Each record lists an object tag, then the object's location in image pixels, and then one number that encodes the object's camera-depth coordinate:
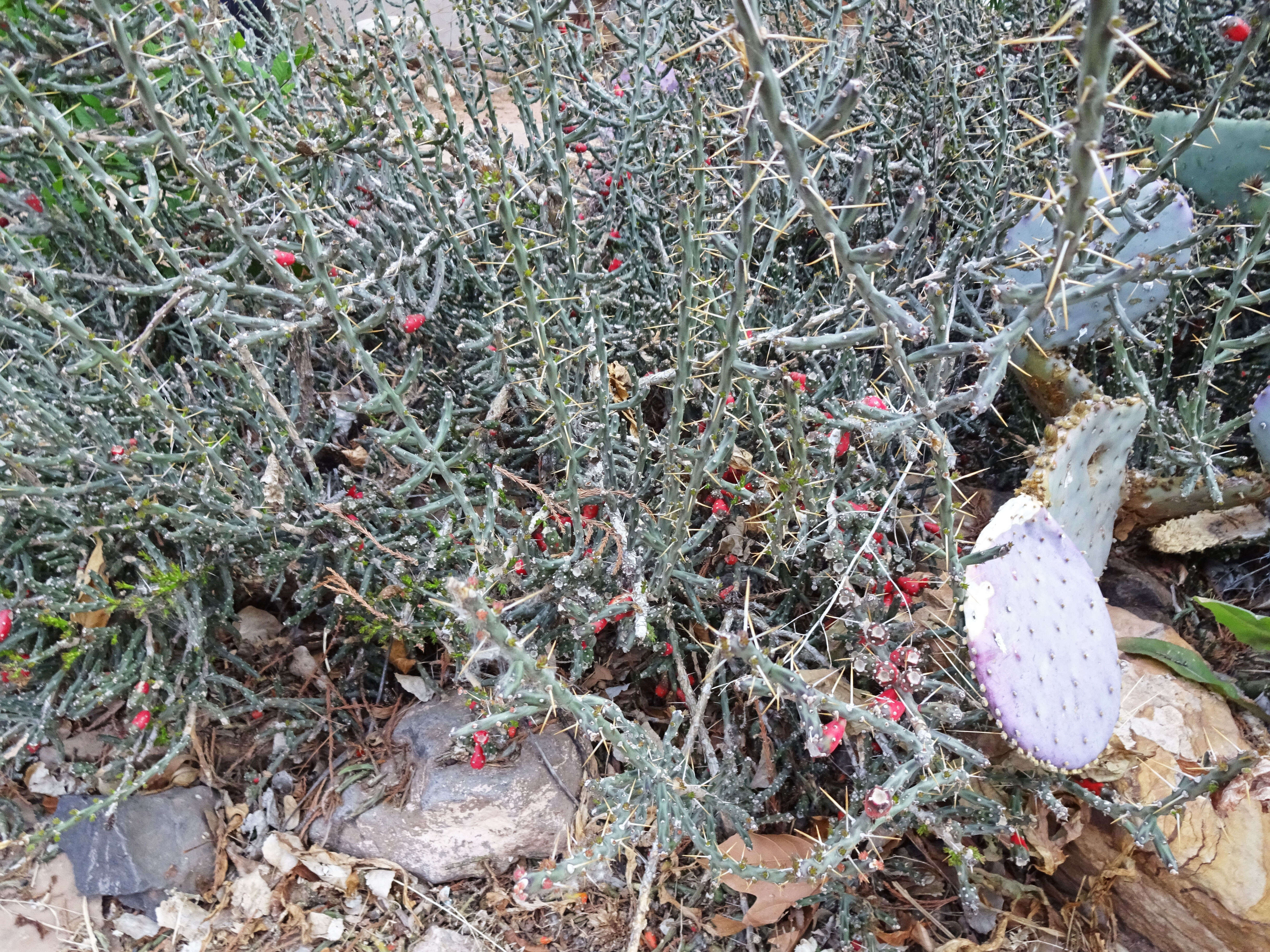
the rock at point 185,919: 0.66
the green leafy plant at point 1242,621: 0.64
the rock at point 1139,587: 0.75
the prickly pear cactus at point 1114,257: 0.69
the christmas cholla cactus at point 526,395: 0.50
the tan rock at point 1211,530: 0.74
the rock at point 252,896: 0.66
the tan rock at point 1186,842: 0.57
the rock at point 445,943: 0.64
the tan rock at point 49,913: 0.65
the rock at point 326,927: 0.65
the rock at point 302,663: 0.73
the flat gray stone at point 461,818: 0.67
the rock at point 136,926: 0.66
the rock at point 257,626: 0.74
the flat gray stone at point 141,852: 0.67
